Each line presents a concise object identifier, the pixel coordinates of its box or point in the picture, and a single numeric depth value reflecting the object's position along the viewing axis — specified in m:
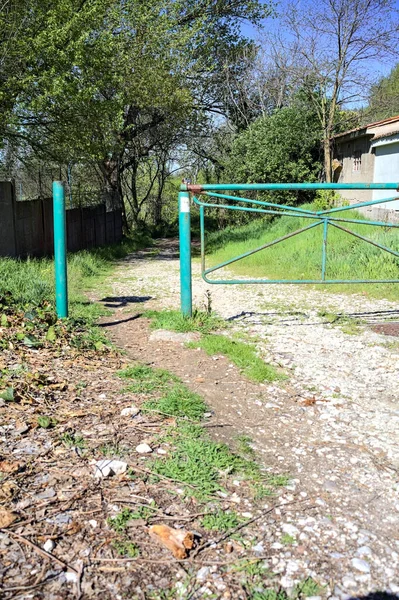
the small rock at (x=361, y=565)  2.22
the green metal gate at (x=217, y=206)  5.71
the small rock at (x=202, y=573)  2.16
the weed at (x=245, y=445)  3.19
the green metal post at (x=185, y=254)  5.95
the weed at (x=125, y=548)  2.26
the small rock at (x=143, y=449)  3.10
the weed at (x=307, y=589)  2.08
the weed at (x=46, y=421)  3.32
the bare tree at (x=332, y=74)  17.39
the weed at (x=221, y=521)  2.46
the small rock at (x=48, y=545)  2.26
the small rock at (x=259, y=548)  2.32
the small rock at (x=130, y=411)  3.58
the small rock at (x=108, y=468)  2.83
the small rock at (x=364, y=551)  2.32
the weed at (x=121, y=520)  2.42
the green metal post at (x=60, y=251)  5.90
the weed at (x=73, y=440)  3.13
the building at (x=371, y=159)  14.16
